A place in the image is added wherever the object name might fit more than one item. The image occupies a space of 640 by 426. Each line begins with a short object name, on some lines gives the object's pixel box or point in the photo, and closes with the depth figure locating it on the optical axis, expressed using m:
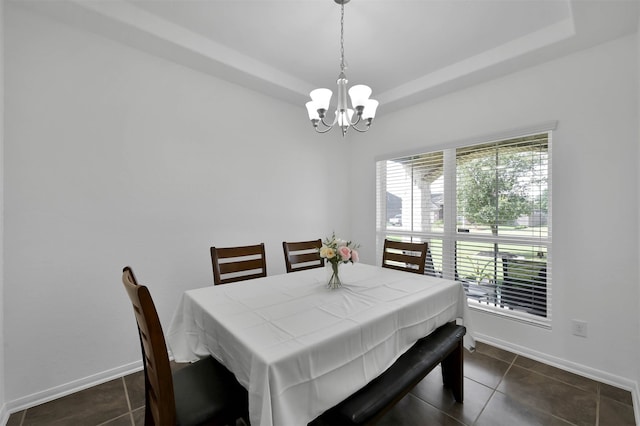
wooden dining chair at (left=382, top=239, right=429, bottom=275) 2.28
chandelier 1.83
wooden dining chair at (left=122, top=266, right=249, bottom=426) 1.00
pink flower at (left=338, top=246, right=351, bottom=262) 1.78
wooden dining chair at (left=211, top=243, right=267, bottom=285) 2.10
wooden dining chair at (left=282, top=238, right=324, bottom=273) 2.46
